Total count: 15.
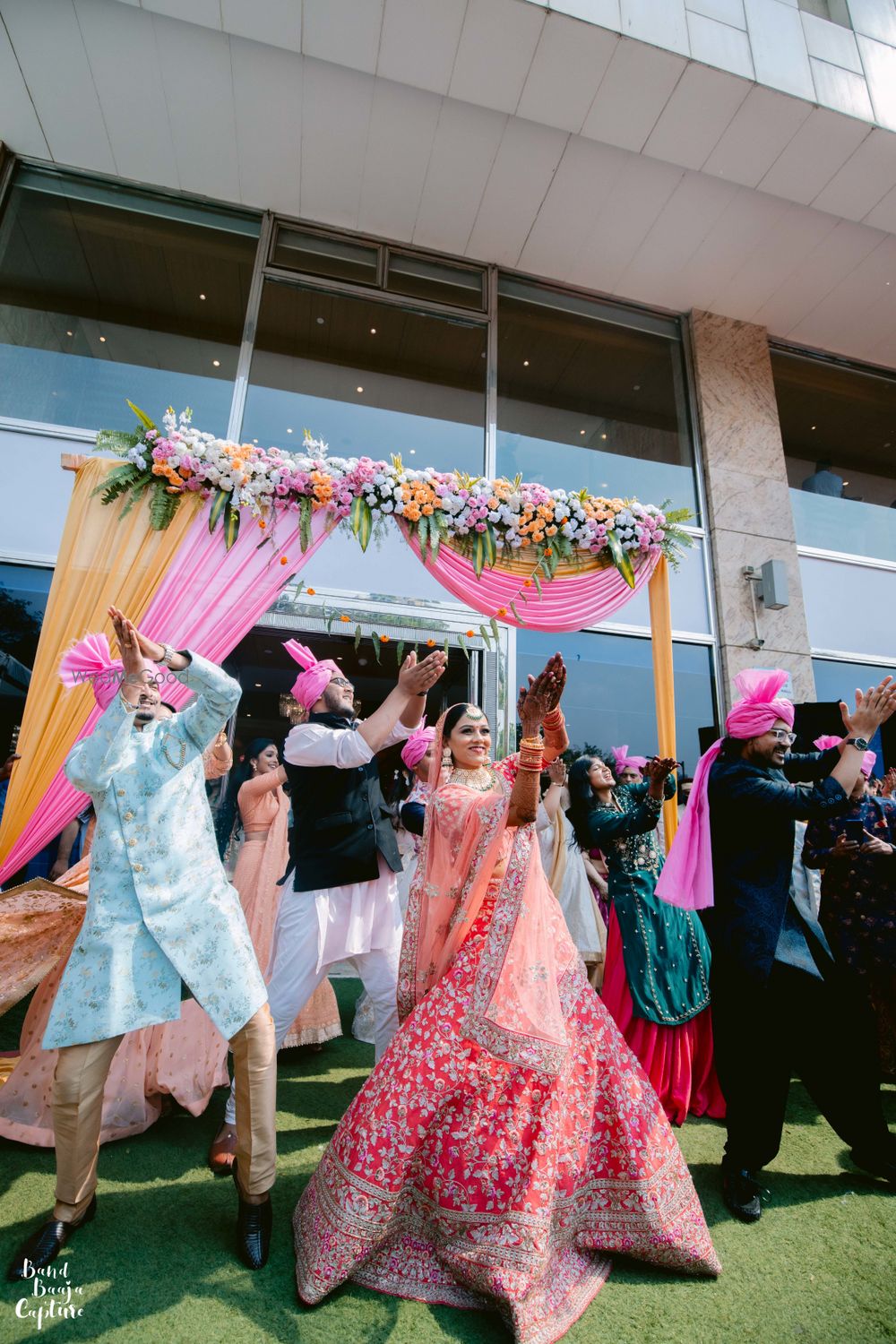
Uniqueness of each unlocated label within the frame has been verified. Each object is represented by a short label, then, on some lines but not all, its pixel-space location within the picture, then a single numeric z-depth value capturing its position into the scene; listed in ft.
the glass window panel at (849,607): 19.17
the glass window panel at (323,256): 19.42
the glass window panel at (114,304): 16.44
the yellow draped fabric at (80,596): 11.26
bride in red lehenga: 4.95
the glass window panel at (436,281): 20.10
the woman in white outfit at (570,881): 12.89
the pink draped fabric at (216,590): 12.08
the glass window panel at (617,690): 16.39
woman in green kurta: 8.84
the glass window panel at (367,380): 17.76
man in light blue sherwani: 5.43
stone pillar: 18.12
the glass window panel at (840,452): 20.67
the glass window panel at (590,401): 19.36
